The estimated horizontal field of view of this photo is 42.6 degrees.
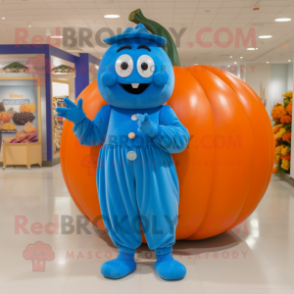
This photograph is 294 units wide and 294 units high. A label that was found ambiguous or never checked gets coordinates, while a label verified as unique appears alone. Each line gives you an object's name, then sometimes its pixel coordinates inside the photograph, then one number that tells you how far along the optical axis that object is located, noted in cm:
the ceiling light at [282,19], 837
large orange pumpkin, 253
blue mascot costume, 229
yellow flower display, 540
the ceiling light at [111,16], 788
